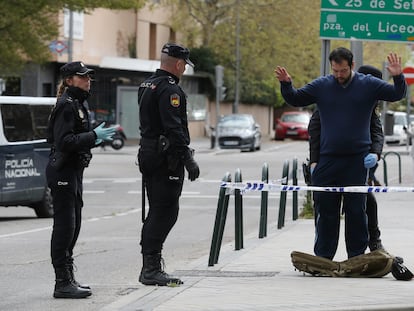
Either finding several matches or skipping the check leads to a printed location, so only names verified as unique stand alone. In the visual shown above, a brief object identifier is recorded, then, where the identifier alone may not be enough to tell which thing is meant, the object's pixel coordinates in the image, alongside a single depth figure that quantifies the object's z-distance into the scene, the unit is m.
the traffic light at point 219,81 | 52.66
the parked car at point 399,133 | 56.93
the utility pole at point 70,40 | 44.30
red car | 64.25
